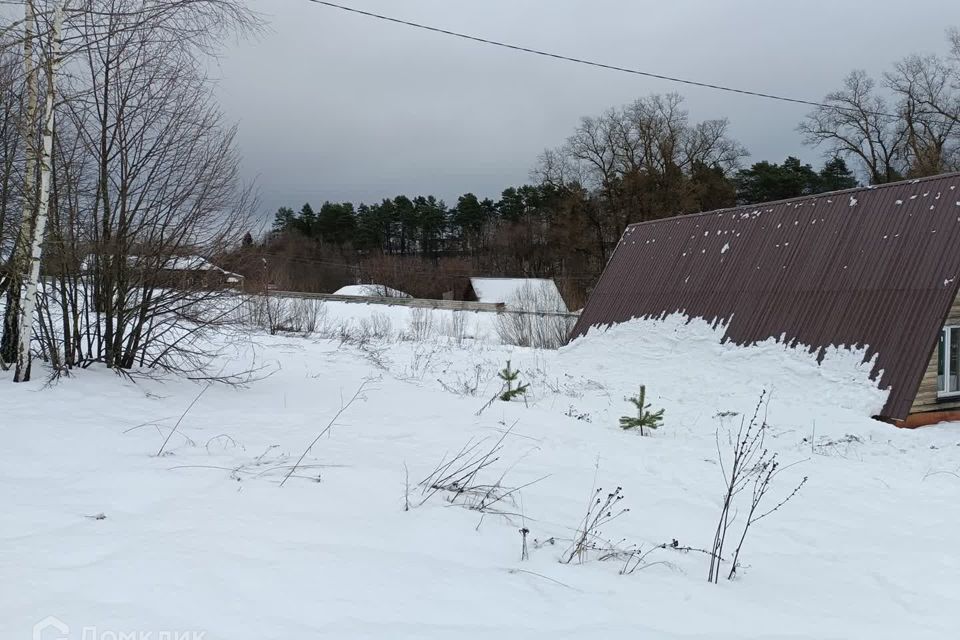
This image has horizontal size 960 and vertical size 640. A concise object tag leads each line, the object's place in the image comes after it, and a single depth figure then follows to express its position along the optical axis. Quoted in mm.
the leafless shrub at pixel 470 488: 4594
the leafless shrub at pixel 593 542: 3842
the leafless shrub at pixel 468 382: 11459
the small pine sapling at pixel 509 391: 10188
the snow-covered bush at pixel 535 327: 25203
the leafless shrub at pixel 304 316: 23877
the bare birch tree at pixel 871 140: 39594
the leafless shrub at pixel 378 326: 22456
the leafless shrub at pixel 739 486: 3904
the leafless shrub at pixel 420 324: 24609
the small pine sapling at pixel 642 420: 9248
